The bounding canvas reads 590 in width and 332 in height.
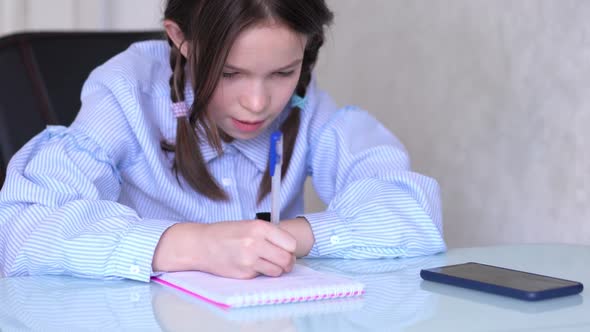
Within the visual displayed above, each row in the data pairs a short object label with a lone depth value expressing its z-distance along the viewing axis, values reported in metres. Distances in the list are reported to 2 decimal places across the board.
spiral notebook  1.44
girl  1.62
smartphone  1.46
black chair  2.02
